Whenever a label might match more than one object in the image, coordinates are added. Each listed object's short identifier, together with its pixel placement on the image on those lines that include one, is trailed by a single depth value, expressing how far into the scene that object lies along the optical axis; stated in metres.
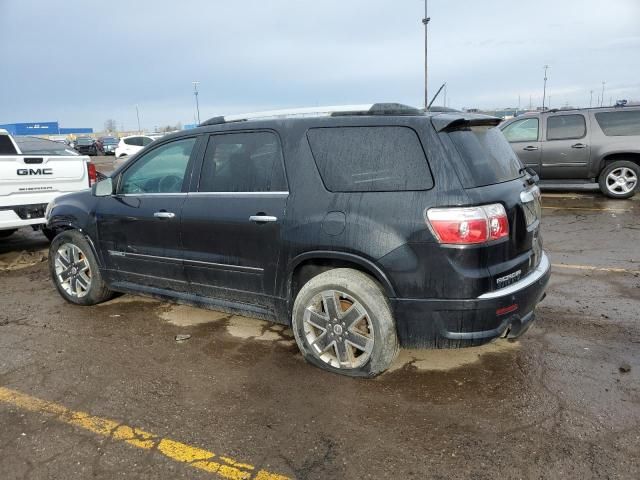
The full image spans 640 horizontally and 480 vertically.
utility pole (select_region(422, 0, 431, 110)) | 26.92
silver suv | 10.02
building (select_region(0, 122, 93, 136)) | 74.62
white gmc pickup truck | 6.32
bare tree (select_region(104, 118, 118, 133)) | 128.12
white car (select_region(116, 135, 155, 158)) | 24.91
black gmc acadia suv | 2.88
